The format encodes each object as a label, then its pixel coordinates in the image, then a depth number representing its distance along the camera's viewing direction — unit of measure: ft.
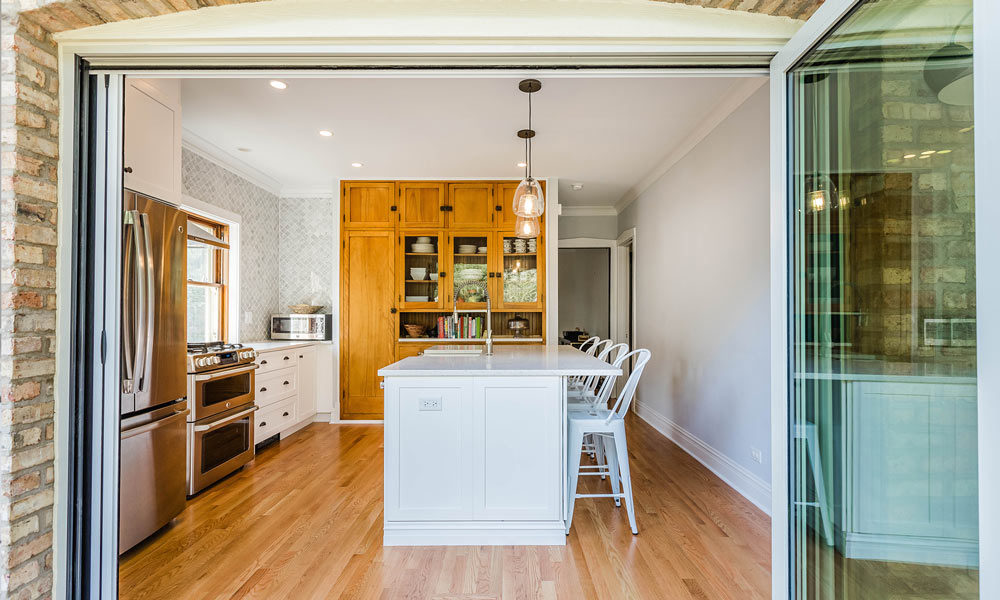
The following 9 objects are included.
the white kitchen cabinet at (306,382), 16.55
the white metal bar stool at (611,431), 8.75
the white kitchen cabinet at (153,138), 8.25
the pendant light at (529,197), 10.41
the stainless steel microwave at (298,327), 17.62
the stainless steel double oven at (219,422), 10.46
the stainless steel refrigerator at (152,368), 7.84
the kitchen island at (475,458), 8.32
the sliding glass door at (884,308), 3.31
